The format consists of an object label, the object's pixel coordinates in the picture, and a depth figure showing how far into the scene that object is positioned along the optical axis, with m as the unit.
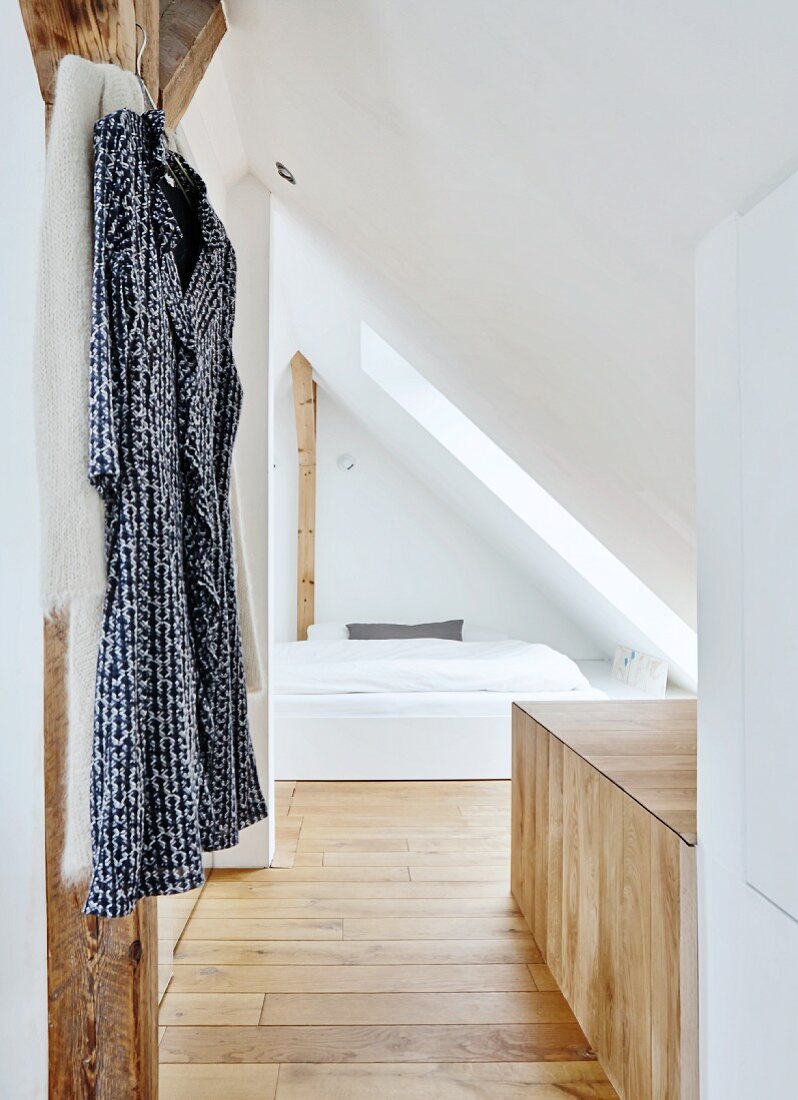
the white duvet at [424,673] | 3.84
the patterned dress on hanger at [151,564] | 0.88
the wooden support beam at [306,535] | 5.64
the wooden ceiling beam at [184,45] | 1.72
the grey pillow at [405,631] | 5.20
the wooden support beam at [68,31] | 1.07
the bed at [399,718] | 3.71
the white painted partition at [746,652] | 0.92
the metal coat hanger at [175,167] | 1.15
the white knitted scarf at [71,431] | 0.86
